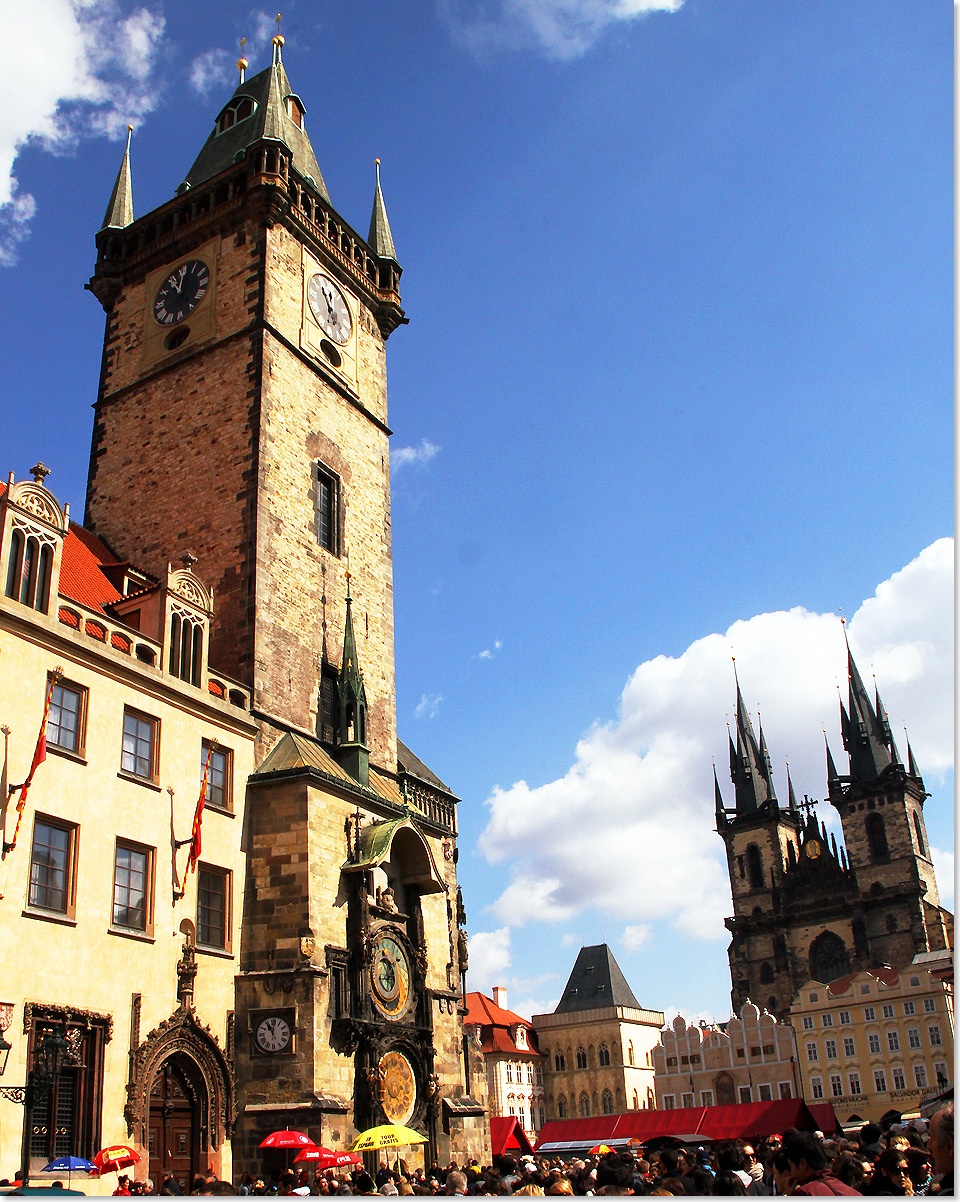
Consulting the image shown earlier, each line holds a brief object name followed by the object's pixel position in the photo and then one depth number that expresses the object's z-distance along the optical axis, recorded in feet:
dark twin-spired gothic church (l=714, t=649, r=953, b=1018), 275.59
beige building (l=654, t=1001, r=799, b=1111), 253.44
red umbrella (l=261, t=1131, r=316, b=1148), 53.72
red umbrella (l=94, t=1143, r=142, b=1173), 47.85
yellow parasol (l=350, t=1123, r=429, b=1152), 54.29
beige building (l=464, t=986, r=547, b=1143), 249.75
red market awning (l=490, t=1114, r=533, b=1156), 106.63
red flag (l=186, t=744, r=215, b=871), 60.23
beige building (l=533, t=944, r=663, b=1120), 260.01
